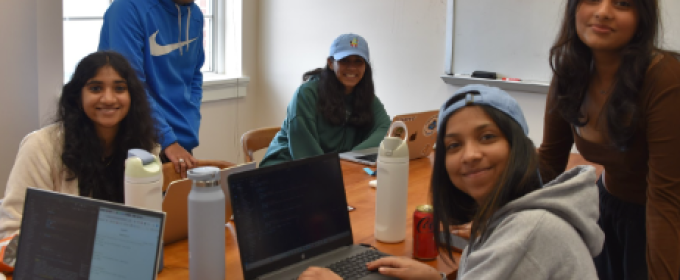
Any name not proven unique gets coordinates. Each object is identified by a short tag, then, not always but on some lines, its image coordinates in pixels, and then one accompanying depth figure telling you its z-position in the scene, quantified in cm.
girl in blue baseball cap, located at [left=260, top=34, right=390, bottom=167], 265
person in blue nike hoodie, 247
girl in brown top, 149
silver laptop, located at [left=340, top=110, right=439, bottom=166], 251
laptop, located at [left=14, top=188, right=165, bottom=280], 103
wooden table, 143
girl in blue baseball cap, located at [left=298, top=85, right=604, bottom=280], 104
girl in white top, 178
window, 354
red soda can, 151
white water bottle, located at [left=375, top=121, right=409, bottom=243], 161
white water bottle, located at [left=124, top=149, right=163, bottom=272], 123
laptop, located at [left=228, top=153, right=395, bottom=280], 130
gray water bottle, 119
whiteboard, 329
